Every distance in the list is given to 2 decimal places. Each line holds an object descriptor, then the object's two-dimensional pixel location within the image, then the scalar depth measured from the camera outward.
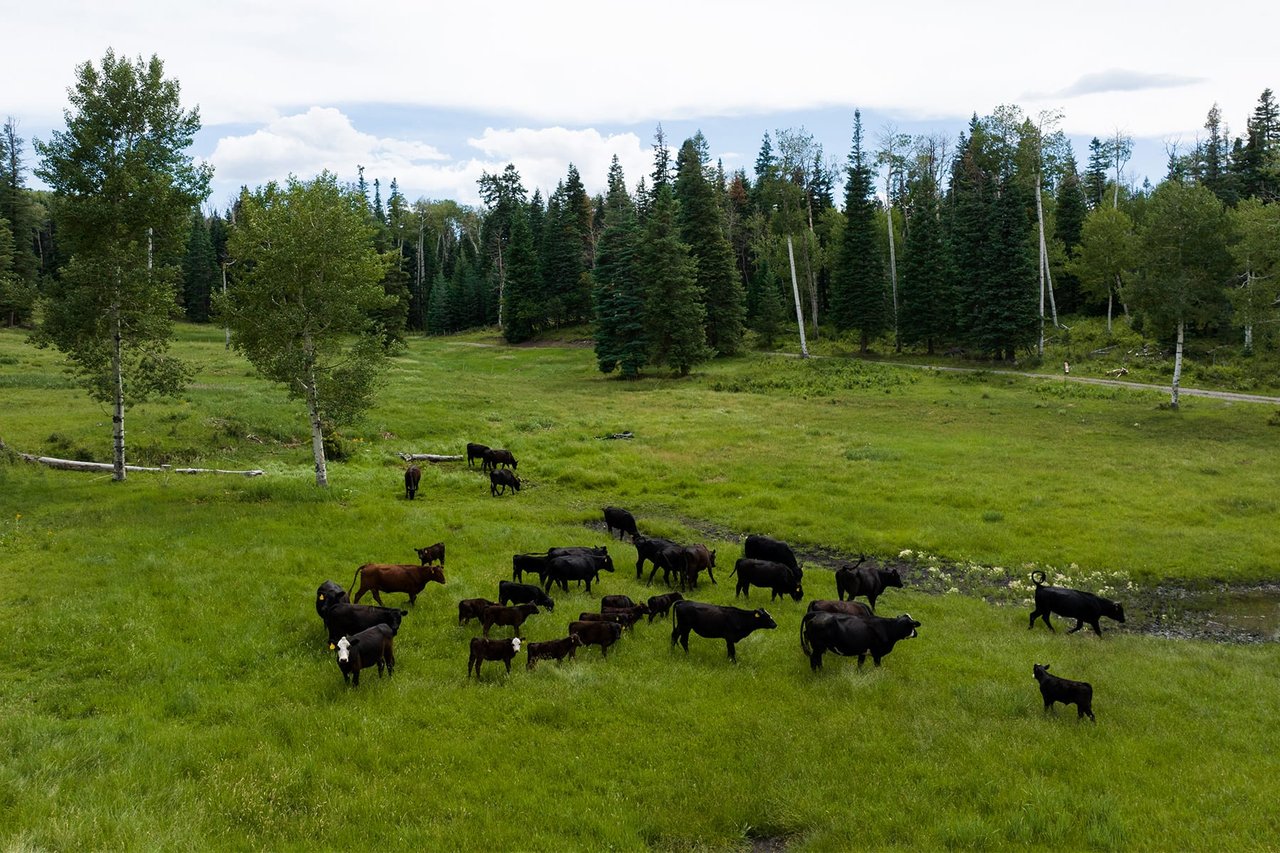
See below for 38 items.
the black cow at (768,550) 20.31
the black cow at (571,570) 17.88
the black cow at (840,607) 15.14
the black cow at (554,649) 13.29
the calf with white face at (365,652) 12.06
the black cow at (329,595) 14.64
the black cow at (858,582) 17.78
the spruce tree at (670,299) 63.97
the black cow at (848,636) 13.50
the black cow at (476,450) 32.34
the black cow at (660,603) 16.17
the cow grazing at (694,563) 18.73
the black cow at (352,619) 13.72
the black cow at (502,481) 28.64
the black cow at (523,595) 16.09
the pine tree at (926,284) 68.56
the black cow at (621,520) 23.48
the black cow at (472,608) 14.76
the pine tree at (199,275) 109.56
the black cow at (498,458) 31.69
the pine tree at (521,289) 90.25
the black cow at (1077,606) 16.42
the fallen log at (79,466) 27.45
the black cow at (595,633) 14.02
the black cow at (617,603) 16.00
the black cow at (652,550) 19.16
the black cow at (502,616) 14.56
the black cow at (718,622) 14.11
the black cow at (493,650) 12.85
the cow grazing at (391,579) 16.12
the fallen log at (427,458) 33.62
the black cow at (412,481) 26.70
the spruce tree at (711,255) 72.50
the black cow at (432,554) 18.62
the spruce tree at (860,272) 71.69
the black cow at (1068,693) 11.75
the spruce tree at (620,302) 65.94
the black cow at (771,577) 17.86
